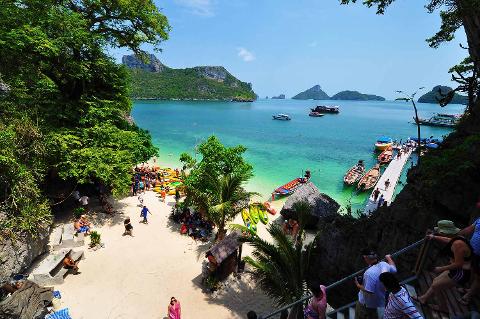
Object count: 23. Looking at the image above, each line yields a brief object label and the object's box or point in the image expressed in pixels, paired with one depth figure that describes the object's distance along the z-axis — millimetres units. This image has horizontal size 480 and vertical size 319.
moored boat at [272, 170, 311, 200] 28203
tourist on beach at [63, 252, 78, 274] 13809
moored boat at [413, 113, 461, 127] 85750
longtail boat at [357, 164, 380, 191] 30766
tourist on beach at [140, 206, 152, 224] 19625
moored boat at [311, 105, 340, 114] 141750
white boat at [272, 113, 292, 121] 110356
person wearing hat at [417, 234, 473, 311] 5027
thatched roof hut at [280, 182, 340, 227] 19828
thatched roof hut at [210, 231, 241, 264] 13492
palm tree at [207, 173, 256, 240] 15641
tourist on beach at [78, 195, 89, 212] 19659
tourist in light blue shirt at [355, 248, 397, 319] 5871
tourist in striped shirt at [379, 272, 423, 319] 4643
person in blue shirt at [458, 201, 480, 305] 4996
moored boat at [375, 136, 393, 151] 53703
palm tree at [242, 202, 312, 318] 9781
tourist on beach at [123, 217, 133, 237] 17653
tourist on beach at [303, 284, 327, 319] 6625
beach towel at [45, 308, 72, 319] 10617
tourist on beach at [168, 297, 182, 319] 10872
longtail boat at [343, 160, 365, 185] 32522
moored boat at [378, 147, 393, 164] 42781
